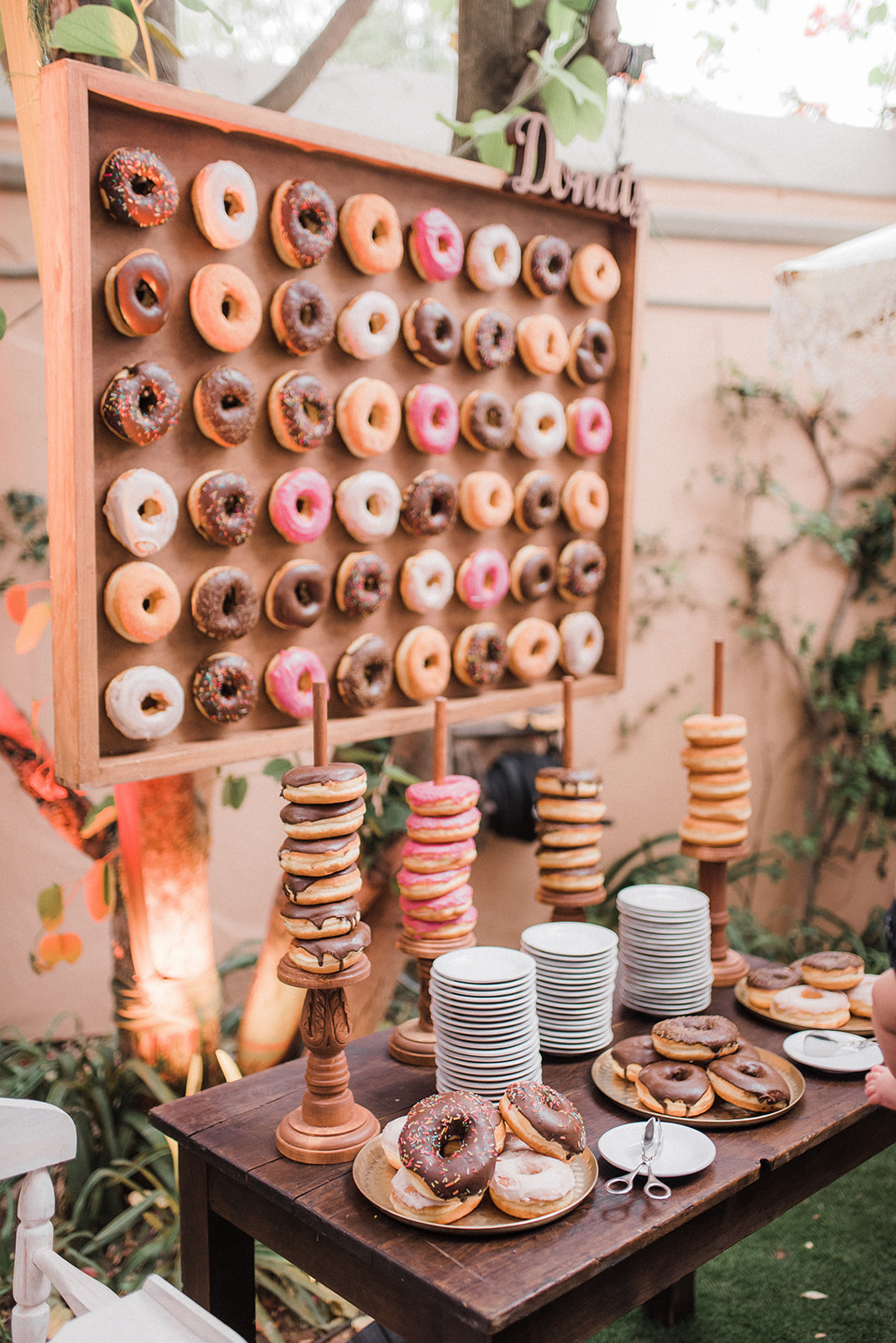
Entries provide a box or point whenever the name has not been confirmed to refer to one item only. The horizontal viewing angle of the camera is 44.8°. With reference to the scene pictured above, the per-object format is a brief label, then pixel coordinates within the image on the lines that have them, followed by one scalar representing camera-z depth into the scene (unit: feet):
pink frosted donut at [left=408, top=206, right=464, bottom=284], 6.75
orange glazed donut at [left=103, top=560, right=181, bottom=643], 5.60
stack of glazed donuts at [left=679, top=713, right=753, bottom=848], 7.14
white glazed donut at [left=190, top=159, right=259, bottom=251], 5.73
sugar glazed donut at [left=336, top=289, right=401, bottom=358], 6.48
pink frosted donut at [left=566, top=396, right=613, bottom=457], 7.86
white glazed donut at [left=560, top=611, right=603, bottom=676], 8.05
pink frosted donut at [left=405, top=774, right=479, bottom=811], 5.87
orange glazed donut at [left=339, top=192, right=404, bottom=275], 6.40
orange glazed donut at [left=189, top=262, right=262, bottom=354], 5.78
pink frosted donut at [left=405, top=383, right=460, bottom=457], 6.88
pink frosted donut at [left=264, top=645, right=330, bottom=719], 6.40
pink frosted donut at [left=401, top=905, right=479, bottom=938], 5.87
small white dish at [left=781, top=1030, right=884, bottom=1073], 5.69
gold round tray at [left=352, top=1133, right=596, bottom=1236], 4.22
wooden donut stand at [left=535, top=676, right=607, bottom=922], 6.75
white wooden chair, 4.68
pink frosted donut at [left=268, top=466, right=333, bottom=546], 6.26
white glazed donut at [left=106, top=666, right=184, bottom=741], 5.66
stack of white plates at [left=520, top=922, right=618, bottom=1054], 5.88
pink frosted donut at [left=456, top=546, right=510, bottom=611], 7.35
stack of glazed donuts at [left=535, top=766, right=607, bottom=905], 6.75
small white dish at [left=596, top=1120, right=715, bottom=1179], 4.64
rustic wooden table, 4.02
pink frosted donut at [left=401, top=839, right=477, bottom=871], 5.84
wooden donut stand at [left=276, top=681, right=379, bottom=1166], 4.87
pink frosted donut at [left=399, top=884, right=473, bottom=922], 5.85
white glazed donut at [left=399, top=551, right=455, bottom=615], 7.04
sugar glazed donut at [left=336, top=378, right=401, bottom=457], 6.53
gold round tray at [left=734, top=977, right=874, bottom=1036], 6.13
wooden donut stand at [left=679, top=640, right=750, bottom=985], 7.10
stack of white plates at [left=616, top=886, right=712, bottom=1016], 6.34
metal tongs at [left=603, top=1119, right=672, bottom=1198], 4.51
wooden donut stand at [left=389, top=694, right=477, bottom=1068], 5.86
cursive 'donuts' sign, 7.13
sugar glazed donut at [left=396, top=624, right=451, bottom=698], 7.08
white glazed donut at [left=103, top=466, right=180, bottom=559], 5.54
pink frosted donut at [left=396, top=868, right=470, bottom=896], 5.83
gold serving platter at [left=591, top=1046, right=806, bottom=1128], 5.08
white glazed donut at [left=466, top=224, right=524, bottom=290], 7.08
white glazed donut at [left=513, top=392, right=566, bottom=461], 7.51
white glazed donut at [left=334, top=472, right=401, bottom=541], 6.61
